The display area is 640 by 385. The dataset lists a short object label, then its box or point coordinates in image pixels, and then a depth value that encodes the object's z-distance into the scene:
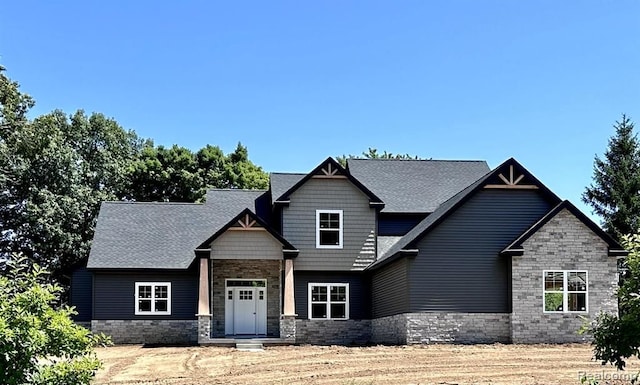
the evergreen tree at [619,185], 41.72
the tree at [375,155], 65.41
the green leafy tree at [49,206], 41.19
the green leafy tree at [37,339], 8.88
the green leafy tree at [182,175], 50.31
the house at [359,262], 25.64
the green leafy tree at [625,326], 10.10
